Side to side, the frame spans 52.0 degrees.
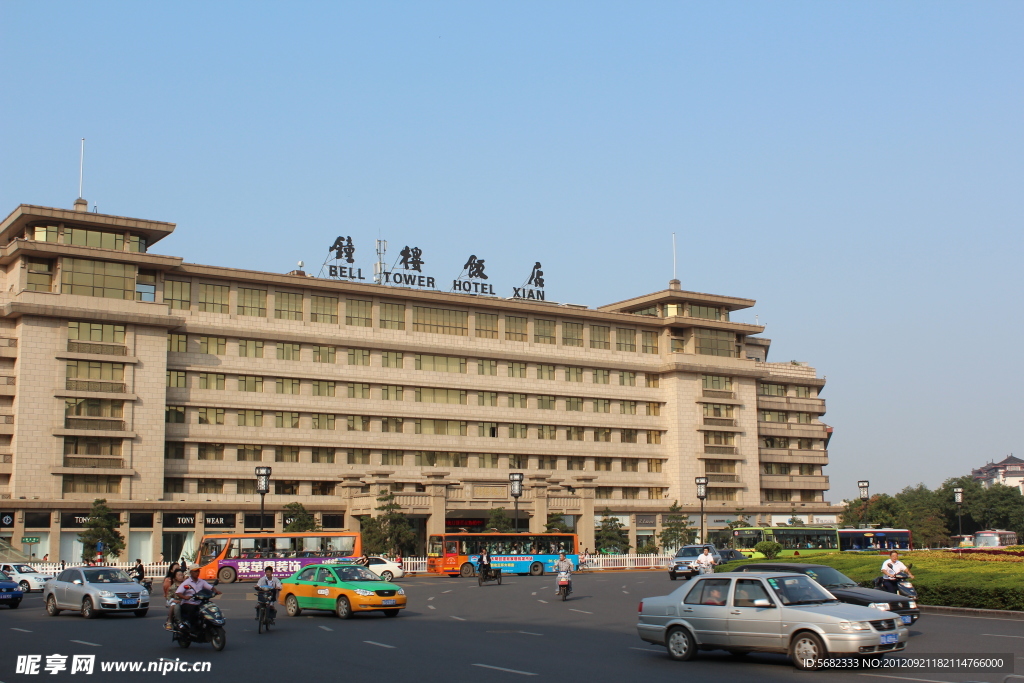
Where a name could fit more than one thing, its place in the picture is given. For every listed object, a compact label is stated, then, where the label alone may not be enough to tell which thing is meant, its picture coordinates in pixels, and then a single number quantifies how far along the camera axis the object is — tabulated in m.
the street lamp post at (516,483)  58.16
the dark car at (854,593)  23.20
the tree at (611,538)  80.69
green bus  75.12
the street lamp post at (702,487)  65.75
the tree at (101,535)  63.53
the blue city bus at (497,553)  60.72
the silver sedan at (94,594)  29.89
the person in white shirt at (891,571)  26.80
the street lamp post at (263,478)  54.31
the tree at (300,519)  69.81
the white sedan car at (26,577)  44.58
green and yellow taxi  29.58
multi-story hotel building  68.50
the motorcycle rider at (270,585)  25.92
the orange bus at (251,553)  55.22
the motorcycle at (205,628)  21.47
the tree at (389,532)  68.12
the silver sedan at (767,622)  17.30
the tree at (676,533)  84.75
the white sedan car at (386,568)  52.50
